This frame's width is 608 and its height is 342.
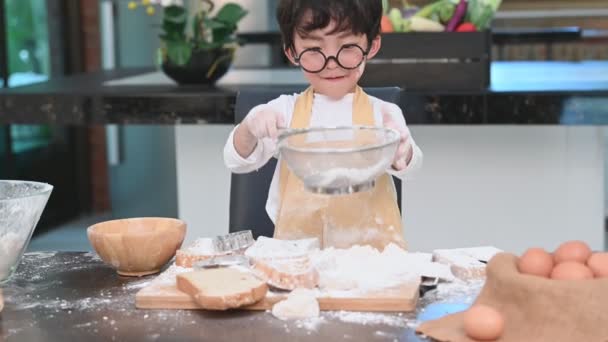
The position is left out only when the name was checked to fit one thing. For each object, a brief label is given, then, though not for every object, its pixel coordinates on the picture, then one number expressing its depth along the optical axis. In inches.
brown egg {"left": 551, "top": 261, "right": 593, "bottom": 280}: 71.2
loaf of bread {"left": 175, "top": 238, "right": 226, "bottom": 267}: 82.6
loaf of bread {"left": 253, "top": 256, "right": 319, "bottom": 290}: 76.9
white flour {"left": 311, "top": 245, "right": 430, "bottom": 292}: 77.2
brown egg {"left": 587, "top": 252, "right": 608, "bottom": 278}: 71.8
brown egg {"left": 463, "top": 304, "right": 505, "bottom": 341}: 69.4
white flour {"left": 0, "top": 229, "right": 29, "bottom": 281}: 81.3
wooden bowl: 81.8
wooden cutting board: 75.1
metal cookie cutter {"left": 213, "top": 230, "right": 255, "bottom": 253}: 84.2
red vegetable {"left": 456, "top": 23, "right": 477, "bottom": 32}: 137.0
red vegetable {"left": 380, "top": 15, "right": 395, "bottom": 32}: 138.7
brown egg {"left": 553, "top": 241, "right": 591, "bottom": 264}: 73.1
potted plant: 144.5
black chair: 103.9
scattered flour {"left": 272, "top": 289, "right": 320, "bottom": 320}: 74.5
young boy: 85.3
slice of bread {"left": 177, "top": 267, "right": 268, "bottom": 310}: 74.4
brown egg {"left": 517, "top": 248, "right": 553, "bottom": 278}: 72.8
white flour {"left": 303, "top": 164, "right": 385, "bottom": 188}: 77.1
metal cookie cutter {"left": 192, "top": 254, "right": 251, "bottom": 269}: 80.8
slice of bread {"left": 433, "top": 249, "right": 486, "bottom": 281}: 80.6
